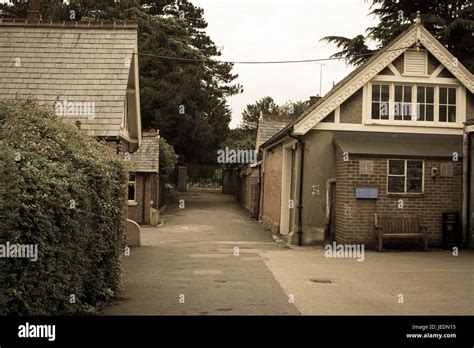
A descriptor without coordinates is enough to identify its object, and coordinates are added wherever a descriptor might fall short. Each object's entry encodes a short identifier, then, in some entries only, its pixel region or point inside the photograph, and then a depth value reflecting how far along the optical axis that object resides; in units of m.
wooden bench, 15.52
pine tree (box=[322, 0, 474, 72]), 25.19
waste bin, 16.14
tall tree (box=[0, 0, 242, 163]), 37.88
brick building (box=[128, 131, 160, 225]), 26.27
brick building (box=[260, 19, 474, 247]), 16.67
